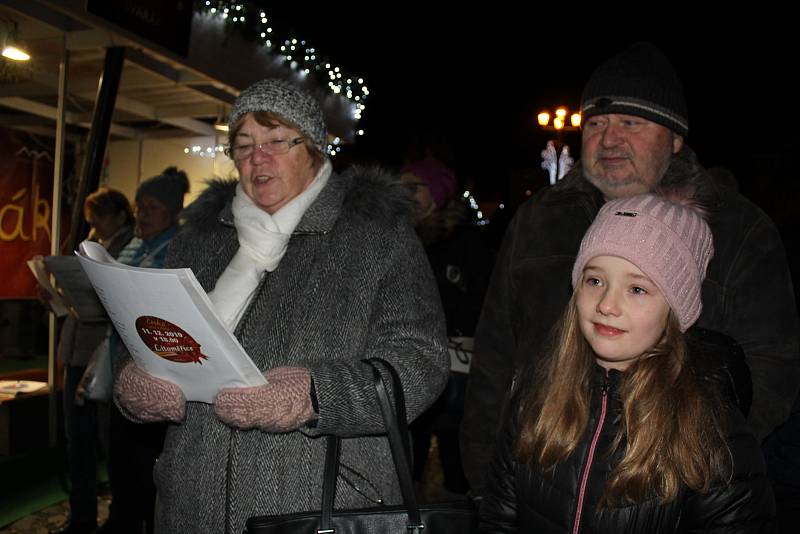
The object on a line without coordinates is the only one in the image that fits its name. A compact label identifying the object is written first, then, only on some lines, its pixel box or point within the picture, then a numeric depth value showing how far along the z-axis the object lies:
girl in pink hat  1.64
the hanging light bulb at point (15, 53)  5.43
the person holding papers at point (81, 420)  4.41
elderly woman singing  1.80
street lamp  16.69
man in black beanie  2.06
